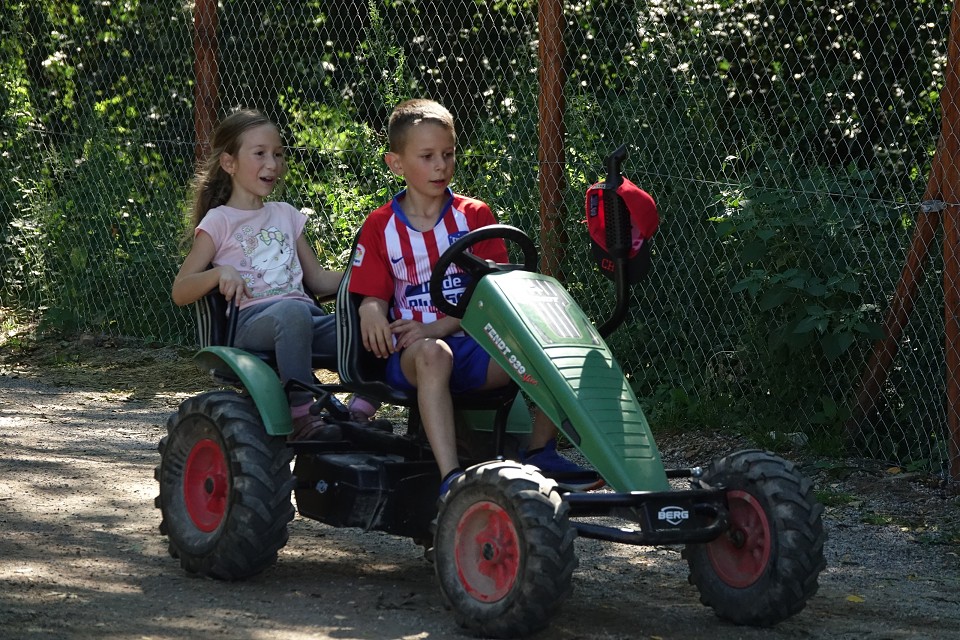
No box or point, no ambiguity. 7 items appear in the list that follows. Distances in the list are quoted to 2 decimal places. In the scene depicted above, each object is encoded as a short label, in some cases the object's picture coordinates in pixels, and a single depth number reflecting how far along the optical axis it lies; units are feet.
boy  22.71
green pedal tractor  19.87
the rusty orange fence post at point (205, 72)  48.22
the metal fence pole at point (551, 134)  37.81
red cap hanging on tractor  22.28
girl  24.69
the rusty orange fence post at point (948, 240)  31.56
